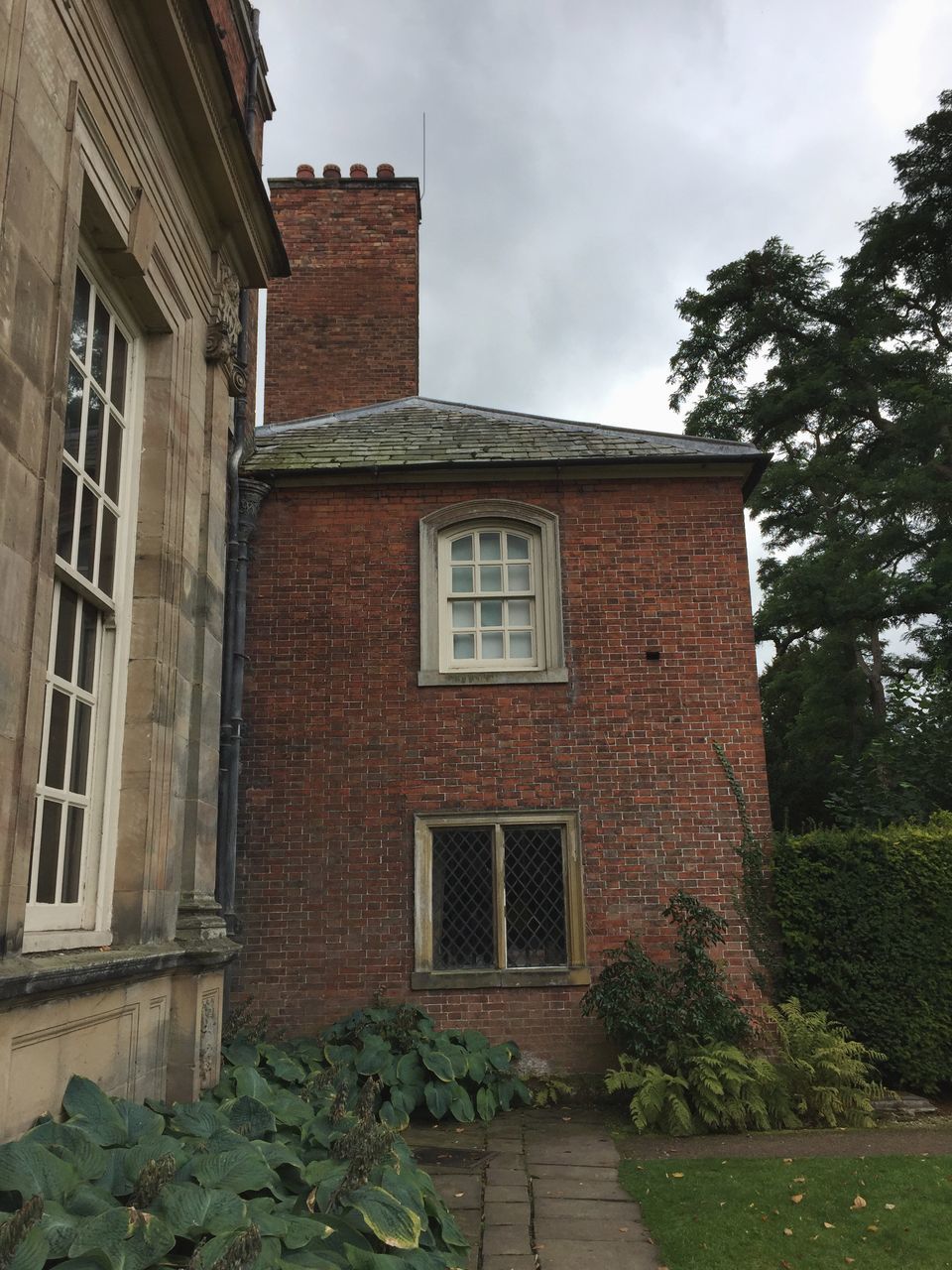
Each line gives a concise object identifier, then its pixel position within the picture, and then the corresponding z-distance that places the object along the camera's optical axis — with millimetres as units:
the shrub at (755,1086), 8031
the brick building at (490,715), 9680
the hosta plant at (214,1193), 3104
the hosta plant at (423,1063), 8383
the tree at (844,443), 17609
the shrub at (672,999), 8680
